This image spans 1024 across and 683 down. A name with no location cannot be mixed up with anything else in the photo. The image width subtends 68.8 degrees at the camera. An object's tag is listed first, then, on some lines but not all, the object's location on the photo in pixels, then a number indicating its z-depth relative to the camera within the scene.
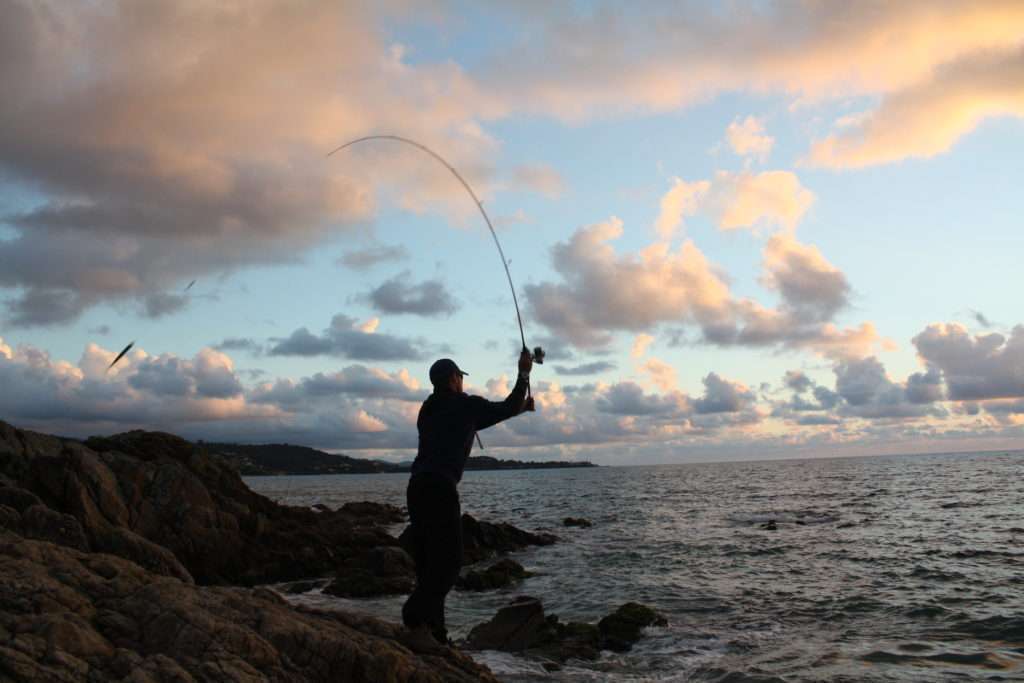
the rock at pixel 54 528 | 6.77
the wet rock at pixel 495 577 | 19.03
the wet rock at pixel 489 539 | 26.20
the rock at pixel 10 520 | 6.70
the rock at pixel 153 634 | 4.12
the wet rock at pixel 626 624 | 12.42
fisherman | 6.35
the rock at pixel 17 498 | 8.62
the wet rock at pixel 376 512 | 44.19
